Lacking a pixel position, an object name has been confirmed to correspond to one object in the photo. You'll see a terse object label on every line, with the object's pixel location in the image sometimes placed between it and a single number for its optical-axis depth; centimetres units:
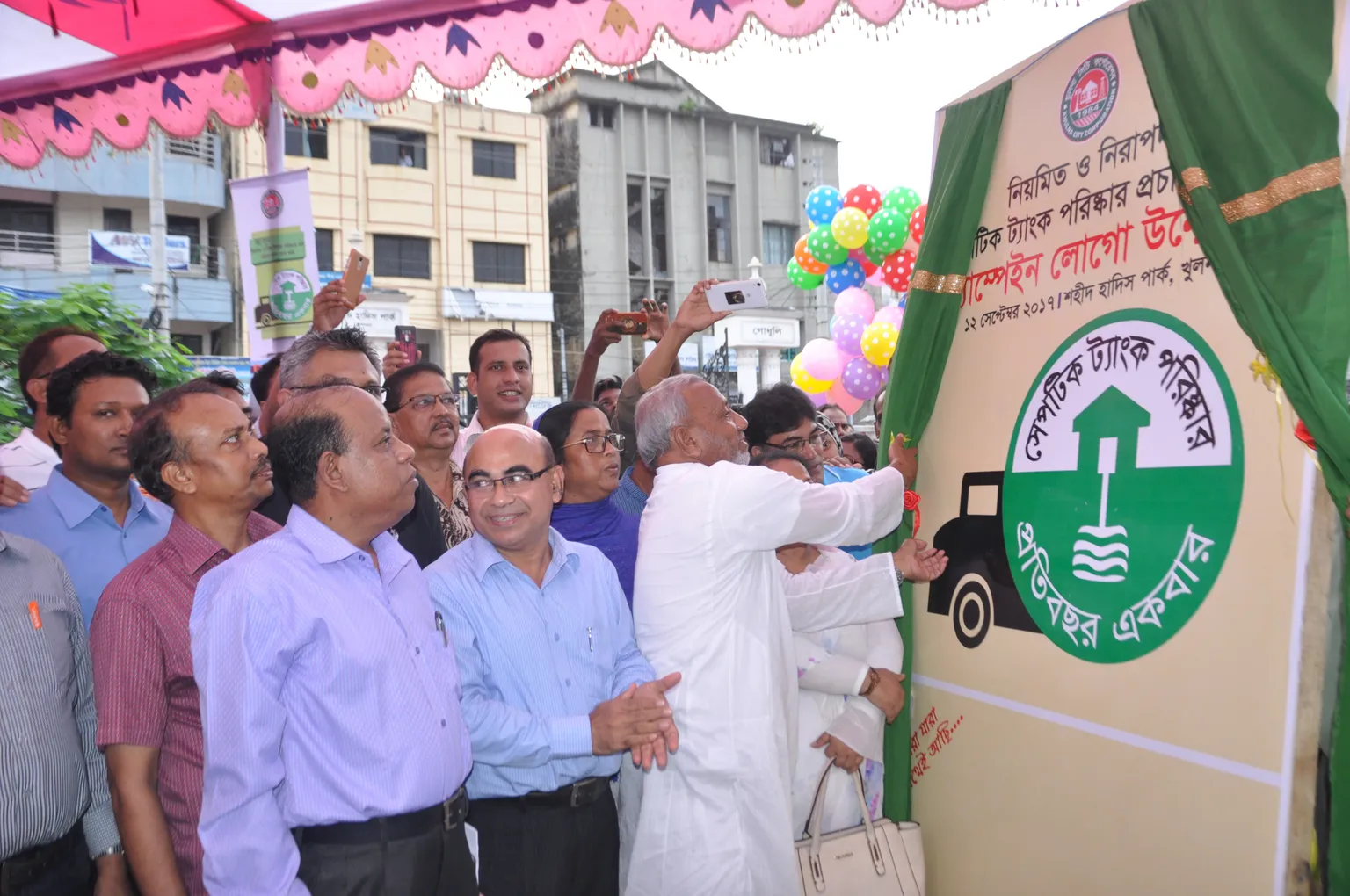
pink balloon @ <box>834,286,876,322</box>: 727
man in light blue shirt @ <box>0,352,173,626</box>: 255
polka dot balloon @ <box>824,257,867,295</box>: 696
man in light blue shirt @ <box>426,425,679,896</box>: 212
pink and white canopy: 345
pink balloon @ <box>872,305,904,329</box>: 656
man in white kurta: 240
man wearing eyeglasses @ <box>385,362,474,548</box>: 322
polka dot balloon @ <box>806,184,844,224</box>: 701
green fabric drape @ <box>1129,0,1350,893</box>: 187
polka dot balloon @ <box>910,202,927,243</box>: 609
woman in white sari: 285
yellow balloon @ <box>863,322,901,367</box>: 653
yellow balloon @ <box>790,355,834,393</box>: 794
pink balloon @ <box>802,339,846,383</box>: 771
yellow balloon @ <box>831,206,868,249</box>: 654
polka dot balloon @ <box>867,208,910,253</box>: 624
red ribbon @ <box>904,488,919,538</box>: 310
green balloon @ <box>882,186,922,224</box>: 624
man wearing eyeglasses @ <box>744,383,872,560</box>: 346
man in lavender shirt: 164
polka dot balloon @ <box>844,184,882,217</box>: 669
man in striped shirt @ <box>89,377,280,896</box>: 181
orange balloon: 723
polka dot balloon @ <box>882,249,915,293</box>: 623
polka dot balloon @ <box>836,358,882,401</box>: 718
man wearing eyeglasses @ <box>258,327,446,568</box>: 282
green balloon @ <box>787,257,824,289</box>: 739
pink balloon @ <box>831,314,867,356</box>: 721
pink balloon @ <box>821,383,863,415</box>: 782
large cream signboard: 209
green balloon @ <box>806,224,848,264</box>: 684
